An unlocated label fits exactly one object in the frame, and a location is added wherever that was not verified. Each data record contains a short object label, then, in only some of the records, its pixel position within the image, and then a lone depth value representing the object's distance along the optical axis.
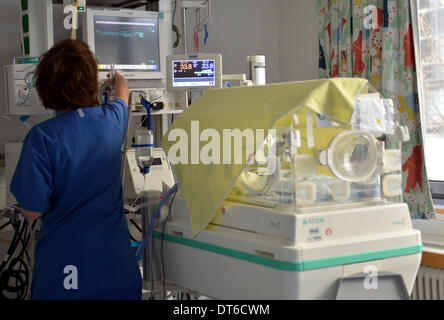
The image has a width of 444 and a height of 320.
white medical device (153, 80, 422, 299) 1.74
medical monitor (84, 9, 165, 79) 3.88
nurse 1.92
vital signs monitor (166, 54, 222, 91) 3.63
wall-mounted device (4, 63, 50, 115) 3.41
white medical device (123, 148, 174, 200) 3.74
